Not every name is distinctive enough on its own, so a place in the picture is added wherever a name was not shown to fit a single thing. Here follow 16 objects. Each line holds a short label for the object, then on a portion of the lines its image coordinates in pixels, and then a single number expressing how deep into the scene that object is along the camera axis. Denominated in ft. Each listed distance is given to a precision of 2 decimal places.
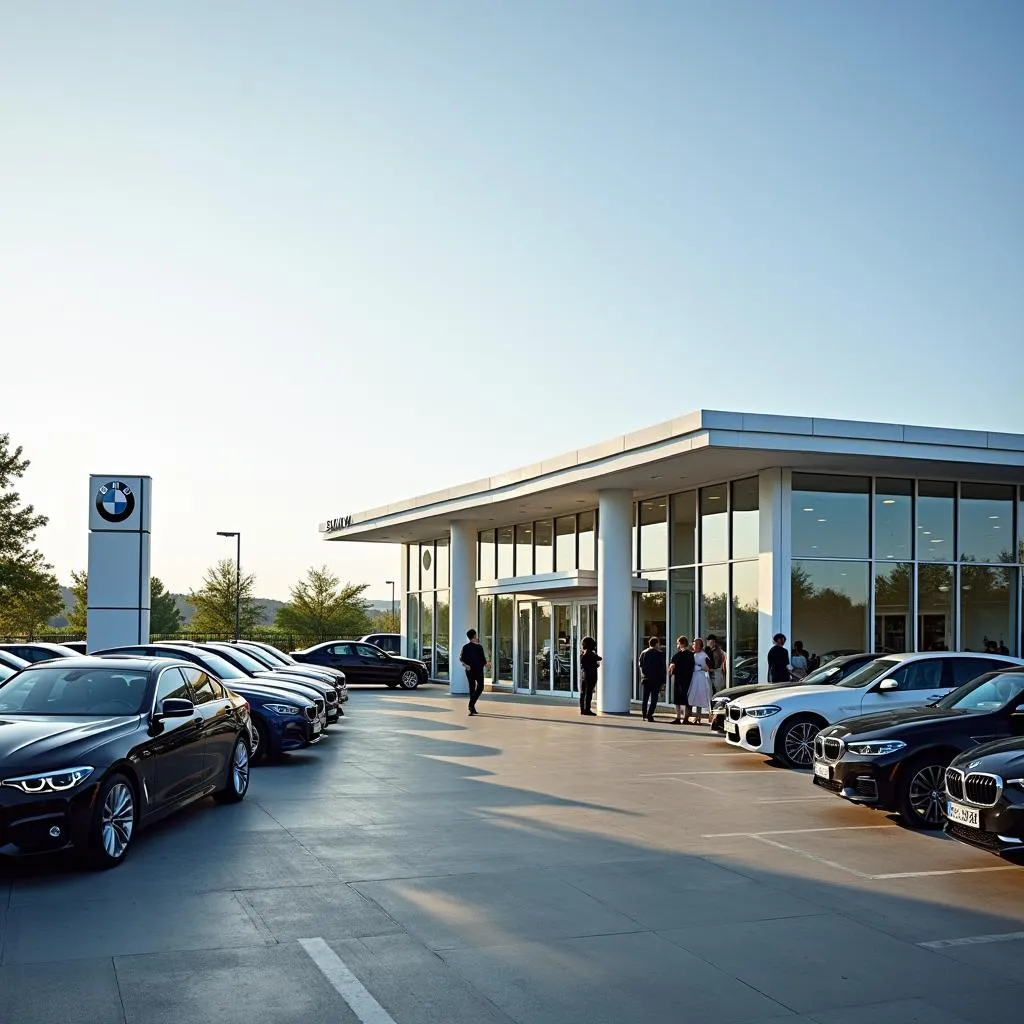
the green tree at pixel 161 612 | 238.89
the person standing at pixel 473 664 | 81.05
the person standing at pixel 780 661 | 65.77
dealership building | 68.18
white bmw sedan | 48.47
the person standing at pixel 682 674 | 73.67
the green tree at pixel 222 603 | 204.85
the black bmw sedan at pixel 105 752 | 26.53
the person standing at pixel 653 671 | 75.10
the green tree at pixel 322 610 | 210.59
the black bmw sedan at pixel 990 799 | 26.96
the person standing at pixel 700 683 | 73.87
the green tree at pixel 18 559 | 182.50
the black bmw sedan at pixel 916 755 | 36.19
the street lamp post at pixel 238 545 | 152.91
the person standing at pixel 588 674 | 80.23
